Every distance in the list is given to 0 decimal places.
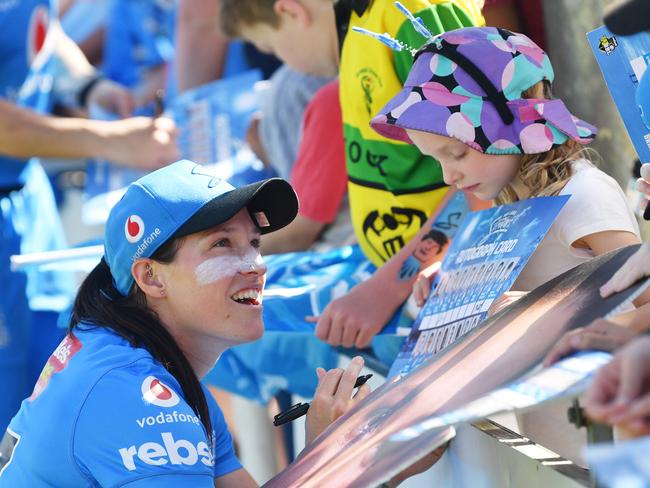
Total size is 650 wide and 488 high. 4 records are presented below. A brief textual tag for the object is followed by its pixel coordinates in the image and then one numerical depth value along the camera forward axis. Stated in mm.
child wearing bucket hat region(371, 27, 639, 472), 4328
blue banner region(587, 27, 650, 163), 4234
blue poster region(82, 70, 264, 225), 9000
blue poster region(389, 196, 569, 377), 4129
